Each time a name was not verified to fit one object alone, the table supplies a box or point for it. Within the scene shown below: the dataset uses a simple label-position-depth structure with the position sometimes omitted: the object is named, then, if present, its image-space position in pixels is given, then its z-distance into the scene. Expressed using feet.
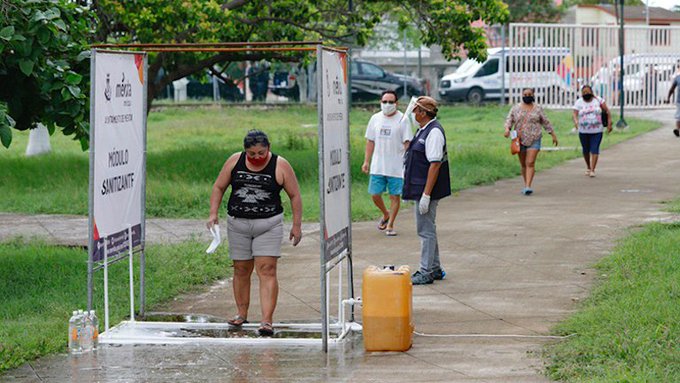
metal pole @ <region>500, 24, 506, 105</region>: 121.70
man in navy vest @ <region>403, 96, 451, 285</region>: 36.83
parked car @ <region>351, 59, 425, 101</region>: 138.51
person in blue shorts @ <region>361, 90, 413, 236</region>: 47.39
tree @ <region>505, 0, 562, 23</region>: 189.16
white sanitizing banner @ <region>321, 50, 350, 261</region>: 29.89
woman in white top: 65.82
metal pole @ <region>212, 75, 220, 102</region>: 149.09
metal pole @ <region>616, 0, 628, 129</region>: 100.89
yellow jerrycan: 29.60
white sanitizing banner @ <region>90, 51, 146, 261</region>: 30.73
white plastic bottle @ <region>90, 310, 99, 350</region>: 30.55
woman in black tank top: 31.91
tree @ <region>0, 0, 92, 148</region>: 36.40
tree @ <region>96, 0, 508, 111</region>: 62.49
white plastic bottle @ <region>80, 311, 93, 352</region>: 30.12
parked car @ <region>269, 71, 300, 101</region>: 150.30
